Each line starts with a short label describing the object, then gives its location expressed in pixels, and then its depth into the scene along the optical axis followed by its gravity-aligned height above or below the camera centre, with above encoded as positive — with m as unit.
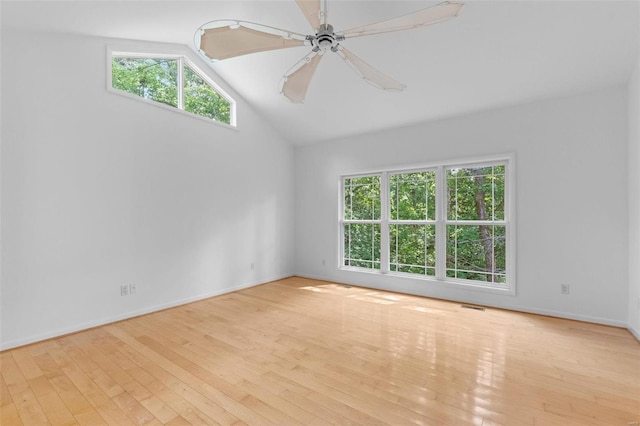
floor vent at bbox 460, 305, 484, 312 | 3.71 -1.22
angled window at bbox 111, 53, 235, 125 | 3.59 +1.78
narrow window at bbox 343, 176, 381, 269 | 4.99 -0.15
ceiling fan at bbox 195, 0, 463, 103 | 1.74 +1.16
